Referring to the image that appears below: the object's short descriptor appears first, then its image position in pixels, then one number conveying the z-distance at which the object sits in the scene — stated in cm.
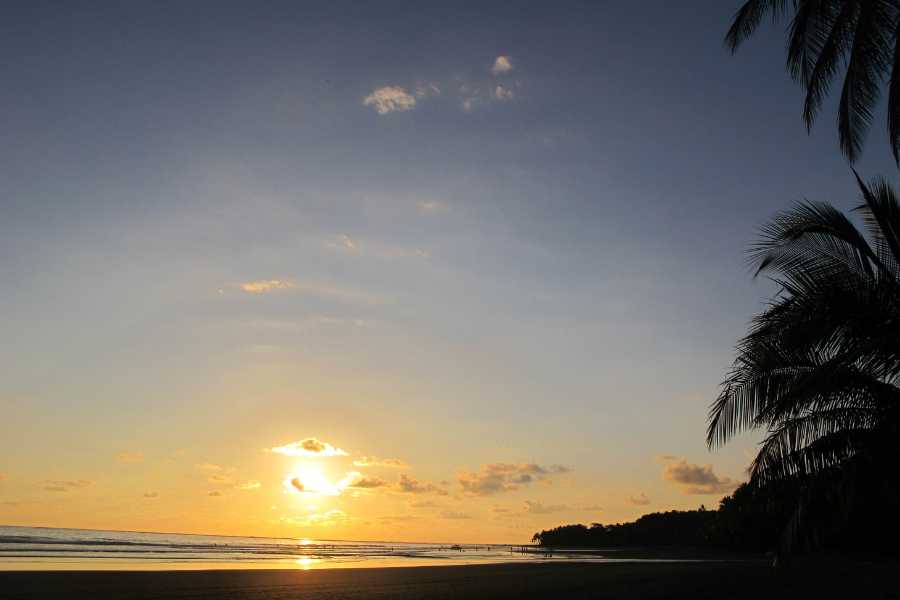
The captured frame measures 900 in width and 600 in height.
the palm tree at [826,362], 989
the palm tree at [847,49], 1120
